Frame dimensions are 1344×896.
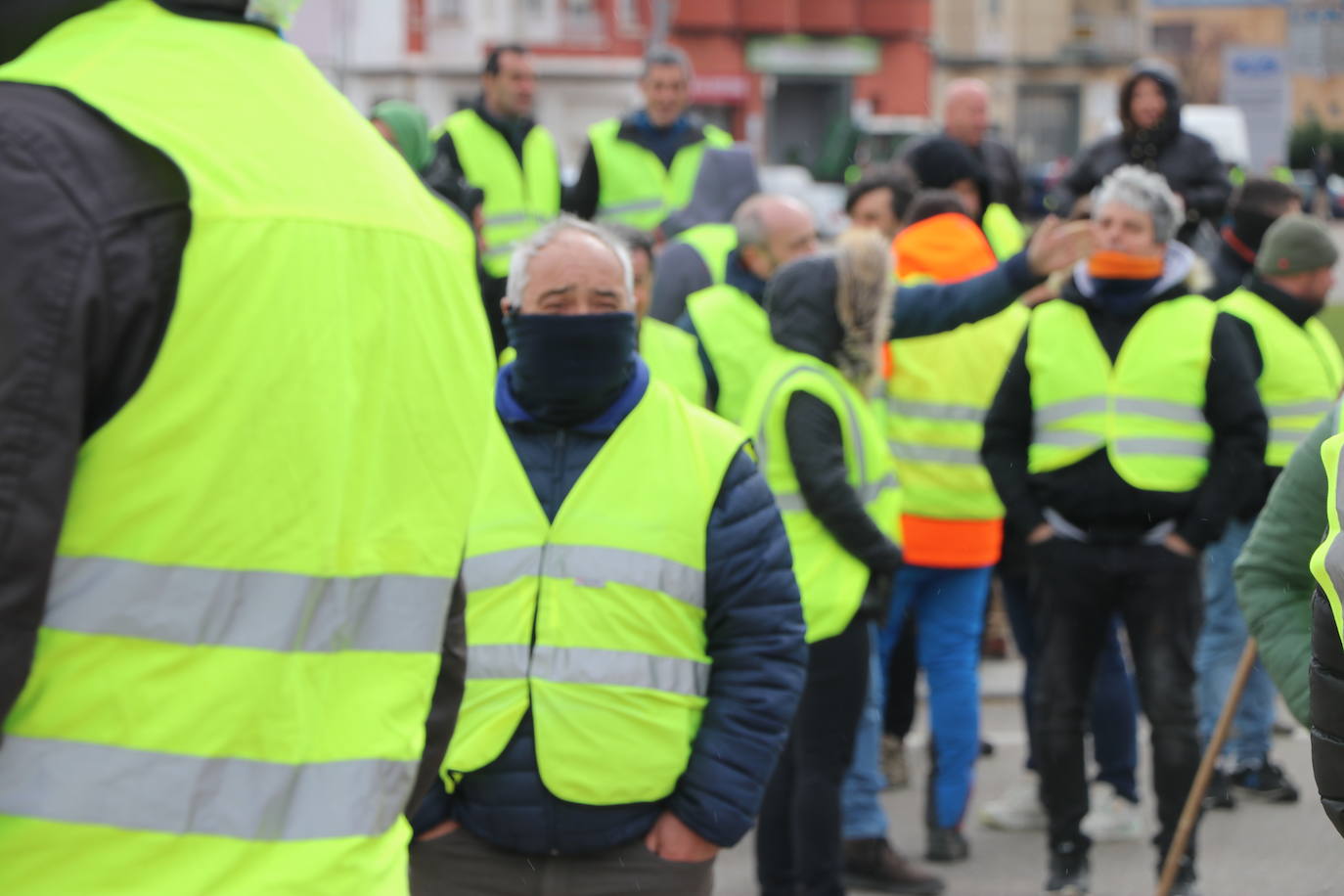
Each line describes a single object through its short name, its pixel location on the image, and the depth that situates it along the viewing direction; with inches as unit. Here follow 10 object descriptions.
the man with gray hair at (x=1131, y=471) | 484.4
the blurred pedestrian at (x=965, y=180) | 695.1
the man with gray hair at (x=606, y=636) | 303.3
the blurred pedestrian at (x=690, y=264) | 602.2
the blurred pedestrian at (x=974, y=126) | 746.8
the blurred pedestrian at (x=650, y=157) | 720.3
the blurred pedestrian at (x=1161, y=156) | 720.3
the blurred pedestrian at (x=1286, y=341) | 579.2
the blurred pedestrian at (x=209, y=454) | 156.6
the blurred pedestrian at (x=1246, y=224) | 657.0
